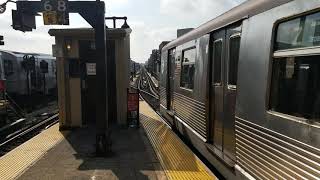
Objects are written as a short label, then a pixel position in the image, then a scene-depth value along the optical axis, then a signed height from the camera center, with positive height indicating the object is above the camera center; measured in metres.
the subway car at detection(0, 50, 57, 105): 14.08 -0.57
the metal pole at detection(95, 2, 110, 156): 5.24 -0.37
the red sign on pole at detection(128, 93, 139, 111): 7.48 -0.98
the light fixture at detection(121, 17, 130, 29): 8.71 +1.59
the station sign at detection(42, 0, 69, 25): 5.34 +1.26
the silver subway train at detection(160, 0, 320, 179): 2.32 -0.25
